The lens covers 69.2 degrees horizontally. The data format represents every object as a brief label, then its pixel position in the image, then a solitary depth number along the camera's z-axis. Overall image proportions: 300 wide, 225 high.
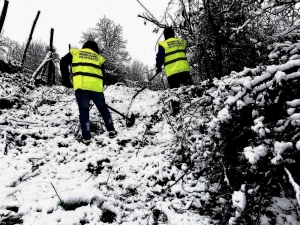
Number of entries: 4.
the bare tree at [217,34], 3.60
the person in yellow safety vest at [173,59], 4.29
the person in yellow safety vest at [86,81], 3.74
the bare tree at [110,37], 22.19
